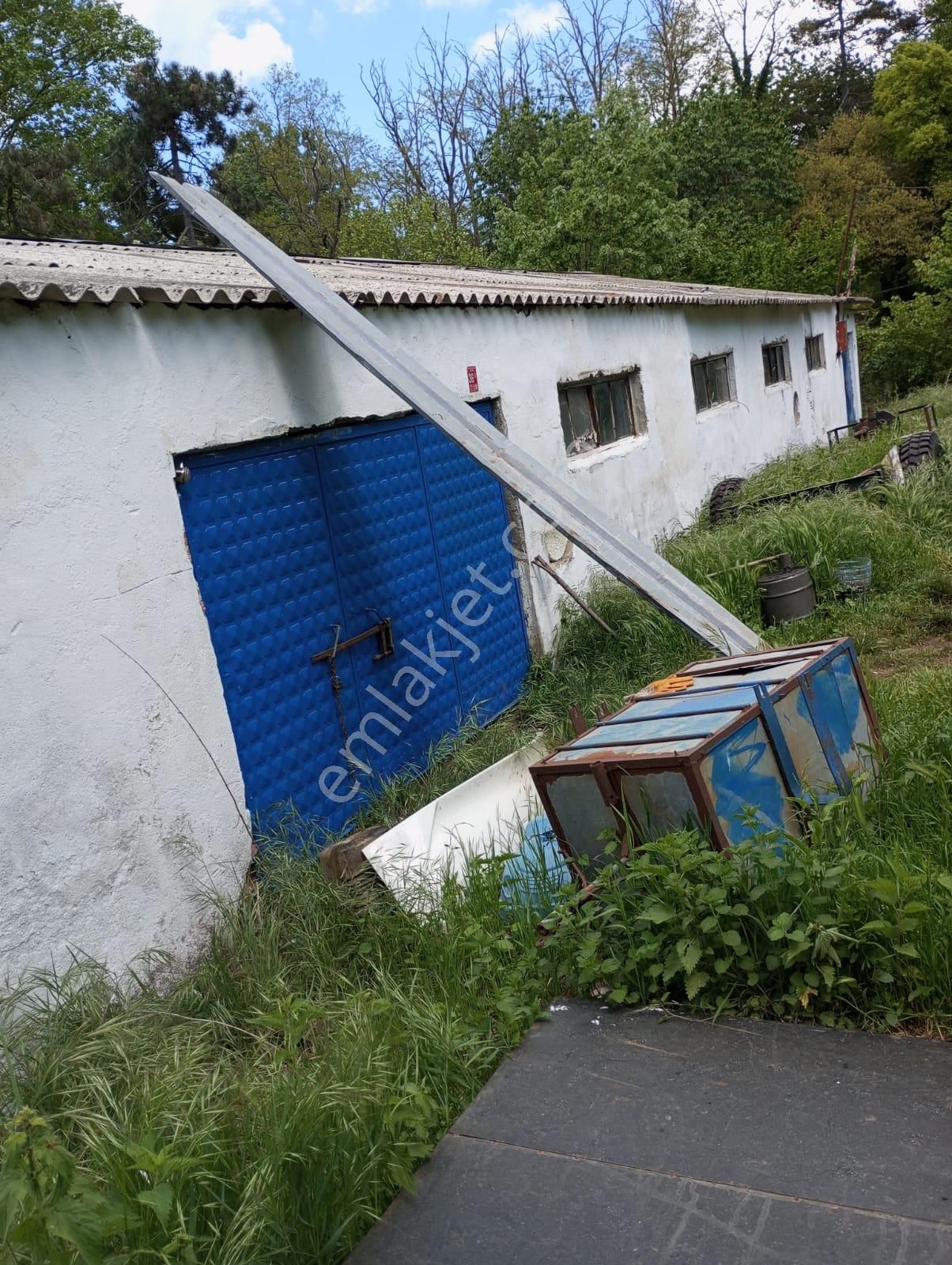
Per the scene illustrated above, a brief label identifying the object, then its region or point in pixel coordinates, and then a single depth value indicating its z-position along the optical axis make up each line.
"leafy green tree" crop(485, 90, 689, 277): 20.03
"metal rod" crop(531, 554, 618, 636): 7.64
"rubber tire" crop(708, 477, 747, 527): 11.05
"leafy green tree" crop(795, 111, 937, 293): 27.48
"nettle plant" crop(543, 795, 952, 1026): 3.18
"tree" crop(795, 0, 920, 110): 37.06
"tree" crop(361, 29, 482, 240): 30.84
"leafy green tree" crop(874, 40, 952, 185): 28.06
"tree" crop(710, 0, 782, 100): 35.84
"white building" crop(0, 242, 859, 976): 3.89
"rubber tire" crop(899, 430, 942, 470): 11.31
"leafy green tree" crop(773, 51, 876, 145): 35.47
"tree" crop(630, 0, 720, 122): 33.94
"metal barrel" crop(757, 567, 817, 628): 7.61
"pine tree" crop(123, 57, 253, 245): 28.47
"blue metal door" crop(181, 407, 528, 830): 4.96
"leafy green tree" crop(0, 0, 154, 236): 26.69
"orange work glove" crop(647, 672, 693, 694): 4.64
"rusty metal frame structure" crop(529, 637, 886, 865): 3.61
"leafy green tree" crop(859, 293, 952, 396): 22.83
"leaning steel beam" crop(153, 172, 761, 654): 5.37
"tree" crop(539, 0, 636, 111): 32.31
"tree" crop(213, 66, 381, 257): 27.58
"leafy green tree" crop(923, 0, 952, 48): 29.97
